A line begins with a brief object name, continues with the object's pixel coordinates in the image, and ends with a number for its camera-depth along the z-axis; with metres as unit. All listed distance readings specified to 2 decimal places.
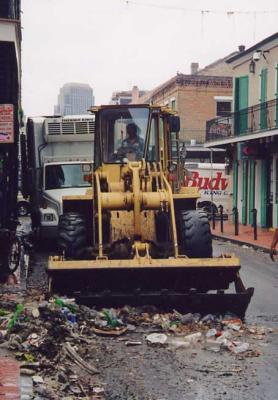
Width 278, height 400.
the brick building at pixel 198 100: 43.75
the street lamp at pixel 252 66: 28.56
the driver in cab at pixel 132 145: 11.45
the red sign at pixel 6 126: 11.82
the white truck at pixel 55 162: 18.20
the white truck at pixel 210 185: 34.09
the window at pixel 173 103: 44.94
